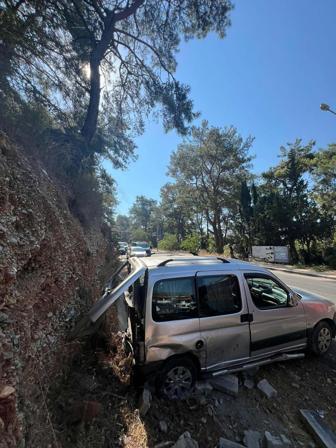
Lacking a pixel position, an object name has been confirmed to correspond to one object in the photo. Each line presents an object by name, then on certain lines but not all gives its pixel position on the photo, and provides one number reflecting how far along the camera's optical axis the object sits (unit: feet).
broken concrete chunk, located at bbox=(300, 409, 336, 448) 8.72
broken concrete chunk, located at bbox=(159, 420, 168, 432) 9.23
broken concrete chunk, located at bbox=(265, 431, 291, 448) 8.44
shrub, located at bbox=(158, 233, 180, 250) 159.87
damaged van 10.36
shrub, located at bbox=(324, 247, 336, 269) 66.59
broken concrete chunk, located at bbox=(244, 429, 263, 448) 8.69
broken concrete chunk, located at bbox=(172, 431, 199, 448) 8.25
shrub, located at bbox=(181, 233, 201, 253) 122.85
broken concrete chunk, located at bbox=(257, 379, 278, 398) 11.10
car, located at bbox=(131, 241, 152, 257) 102.94
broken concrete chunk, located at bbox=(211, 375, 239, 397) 11.09
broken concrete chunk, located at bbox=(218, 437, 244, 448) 8.47
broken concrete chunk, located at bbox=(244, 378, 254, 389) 11.65
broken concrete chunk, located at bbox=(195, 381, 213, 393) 11.25
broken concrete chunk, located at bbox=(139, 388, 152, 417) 9.74
